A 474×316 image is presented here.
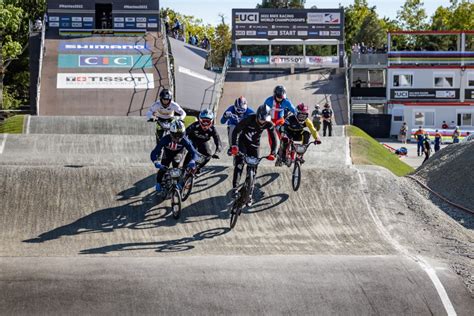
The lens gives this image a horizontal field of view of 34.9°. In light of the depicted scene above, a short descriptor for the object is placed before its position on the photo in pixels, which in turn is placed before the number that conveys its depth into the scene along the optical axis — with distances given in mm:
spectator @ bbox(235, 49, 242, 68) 51188
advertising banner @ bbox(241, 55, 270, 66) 51812
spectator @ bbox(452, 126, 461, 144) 43356
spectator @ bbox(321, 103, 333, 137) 29266
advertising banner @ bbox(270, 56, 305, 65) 51469
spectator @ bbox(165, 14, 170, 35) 44812
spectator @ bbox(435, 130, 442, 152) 41344
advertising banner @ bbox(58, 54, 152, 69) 38531
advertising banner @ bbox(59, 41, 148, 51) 39656
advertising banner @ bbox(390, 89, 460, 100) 53031
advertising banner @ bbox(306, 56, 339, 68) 50438
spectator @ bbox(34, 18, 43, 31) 41031
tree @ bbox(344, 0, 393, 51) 82625
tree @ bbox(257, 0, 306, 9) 80700
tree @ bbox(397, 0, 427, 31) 92500
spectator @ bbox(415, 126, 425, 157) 40081
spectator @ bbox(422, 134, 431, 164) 36562
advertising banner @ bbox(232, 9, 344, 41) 50531
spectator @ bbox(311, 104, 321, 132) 30344
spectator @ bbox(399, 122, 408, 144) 48022
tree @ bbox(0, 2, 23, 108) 40719
